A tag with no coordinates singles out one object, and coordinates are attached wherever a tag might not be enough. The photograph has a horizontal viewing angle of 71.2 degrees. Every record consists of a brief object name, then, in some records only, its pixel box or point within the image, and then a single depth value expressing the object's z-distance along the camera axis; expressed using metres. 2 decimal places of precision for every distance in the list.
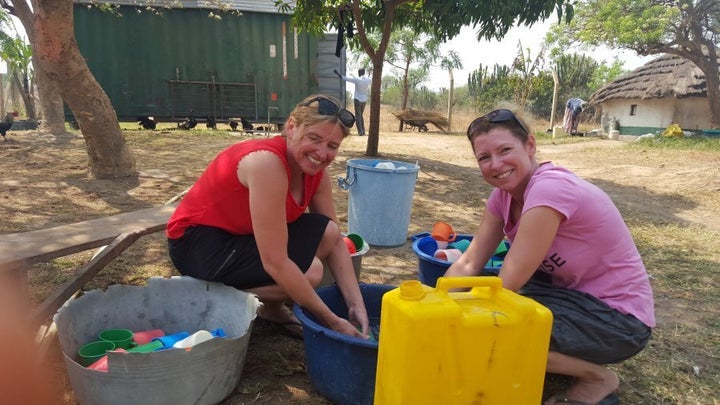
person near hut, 16.62
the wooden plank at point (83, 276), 2.05
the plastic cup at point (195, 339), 1.87
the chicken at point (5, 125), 8.40
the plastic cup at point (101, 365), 1.71
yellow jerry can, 1.20
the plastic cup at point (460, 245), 2.92
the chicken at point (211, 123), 11.68
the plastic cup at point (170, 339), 1.96
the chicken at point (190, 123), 11.48
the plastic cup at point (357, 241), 2.84
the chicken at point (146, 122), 11.65
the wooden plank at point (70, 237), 1.96
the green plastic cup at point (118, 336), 1.97
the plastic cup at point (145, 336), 2.02
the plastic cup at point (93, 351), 1.80
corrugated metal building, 11.35
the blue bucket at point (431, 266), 2.48
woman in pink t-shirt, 1.64
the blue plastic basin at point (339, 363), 1.67
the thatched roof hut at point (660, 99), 14.98
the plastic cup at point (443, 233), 2.98
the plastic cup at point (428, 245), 2.88
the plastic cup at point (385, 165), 3.81
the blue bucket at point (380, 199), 3.80
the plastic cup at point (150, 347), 1.85
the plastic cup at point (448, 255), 2.65
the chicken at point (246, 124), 11.89
